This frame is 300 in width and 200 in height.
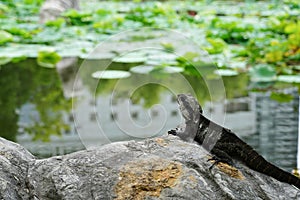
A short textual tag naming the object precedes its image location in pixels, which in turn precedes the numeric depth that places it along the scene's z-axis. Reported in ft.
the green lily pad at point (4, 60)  22.69
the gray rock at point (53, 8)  31.58
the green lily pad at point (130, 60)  22.97
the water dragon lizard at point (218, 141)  7.94
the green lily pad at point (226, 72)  20.67
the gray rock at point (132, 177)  7.26
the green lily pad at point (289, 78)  19.87
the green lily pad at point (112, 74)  20.31
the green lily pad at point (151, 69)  20.90
